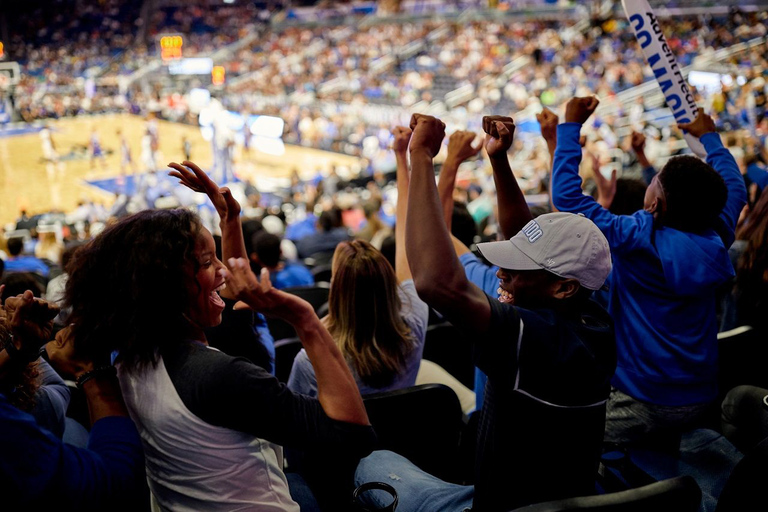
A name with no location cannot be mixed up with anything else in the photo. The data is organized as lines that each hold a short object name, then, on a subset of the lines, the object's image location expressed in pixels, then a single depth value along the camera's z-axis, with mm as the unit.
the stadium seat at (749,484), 1430
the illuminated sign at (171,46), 25341
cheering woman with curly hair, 1293
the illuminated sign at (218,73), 23625
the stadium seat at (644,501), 1256
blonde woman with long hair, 2162
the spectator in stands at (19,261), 5371
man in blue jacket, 2055
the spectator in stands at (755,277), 2568
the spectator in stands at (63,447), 1072
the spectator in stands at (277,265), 3869
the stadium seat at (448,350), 3314
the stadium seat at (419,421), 2010
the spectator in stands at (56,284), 3242
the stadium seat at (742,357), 2555
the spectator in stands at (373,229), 5648
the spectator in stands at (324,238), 6300
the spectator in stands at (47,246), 8023
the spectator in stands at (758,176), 3447
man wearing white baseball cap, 1320
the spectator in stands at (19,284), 2931
